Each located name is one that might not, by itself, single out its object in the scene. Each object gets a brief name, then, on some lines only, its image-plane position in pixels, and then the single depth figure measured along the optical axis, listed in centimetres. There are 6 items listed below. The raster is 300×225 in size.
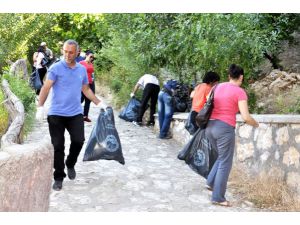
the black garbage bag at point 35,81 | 1299
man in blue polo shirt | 602
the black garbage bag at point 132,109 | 1145
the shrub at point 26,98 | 969
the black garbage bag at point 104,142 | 665
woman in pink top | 580
